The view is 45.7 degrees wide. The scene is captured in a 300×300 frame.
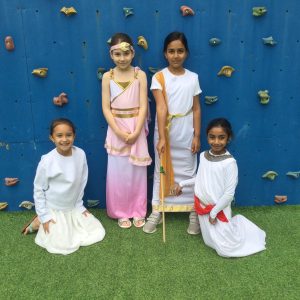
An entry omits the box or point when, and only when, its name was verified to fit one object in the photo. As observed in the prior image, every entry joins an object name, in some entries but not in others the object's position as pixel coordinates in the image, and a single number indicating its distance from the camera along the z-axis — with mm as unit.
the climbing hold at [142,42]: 2982
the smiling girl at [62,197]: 2863
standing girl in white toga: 2939
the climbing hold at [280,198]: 3502
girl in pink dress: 2973
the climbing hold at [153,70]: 3098
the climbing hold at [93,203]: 3477
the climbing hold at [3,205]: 3454
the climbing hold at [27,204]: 3467
